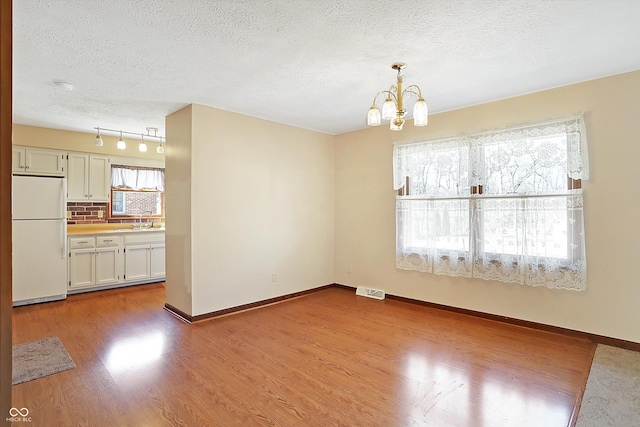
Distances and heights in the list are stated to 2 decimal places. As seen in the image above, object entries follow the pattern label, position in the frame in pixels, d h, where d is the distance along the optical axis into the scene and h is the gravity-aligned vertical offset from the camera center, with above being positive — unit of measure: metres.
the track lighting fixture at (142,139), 5.07 +1.42
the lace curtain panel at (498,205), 3.32 +0.13
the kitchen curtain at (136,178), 5.88 +0.78
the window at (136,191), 5.91 +0.55
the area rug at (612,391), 2.04 -1.27
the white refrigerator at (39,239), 4.32 -0.27
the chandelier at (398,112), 2.52 +0.84
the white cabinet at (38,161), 4.77 +0.90
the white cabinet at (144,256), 5.37 -0.64
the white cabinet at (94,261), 4.91 -0.65
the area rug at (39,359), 2.57 -1.21
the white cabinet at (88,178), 5.26 +0.70
